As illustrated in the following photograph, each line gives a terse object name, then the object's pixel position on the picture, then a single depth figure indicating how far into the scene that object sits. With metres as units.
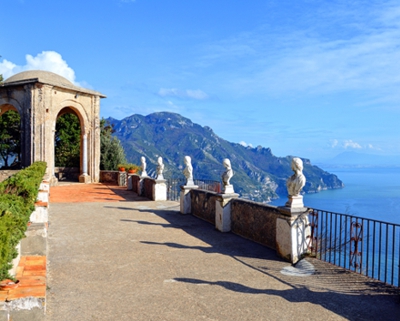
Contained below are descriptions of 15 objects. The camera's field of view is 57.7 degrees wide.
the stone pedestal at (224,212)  9.55
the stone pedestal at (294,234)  6.94
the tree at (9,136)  31.03
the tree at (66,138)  30.08
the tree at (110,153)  29.42
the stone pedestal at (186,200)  12.45
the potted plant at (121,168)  23.94
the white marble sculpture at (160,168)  16.16
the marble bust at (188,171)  12.59
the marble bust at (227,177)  9.74
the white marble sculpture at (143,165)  18.70
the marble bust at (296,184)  7.03
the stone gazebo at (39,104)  21.58
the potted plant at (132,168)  22.57
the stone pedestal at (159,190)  16.12
